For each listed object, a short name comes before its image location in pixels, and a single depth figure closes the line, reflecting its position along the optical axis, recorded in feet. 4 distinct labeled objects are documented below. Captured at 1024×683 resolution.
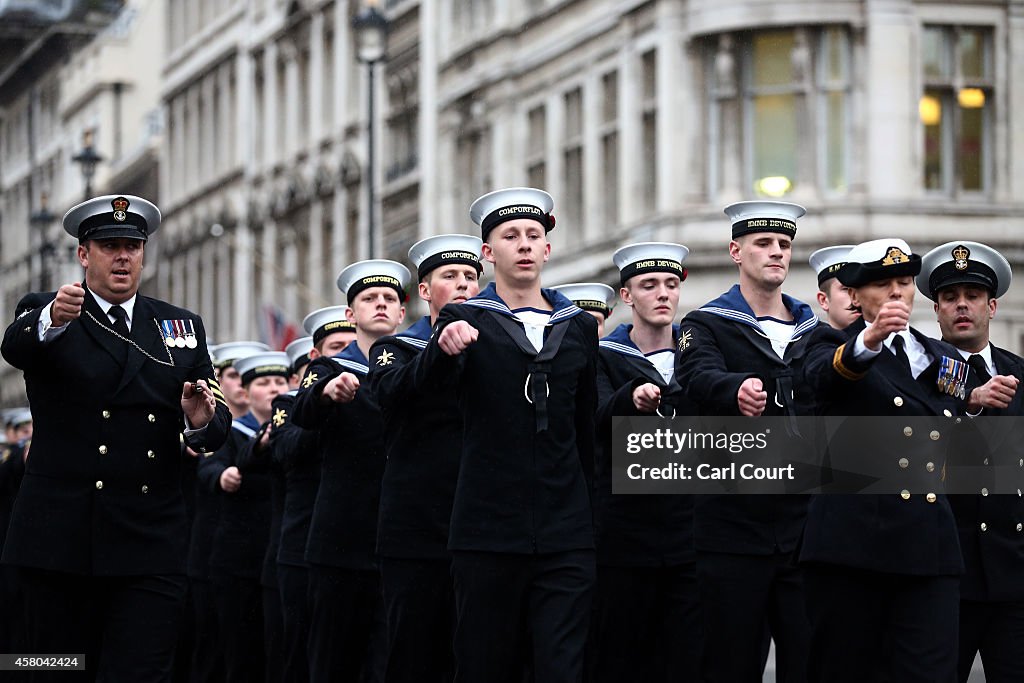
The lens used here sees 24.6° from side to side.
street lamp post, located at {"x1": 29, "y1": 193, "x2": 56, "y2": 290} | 146.41
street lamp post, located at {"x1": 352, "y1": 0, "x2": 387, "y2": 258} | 98.07
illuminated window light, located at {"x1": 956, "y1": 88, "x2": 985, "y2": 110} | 107.34
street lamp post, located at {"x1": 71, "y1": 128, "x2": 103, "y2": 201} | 124.16
